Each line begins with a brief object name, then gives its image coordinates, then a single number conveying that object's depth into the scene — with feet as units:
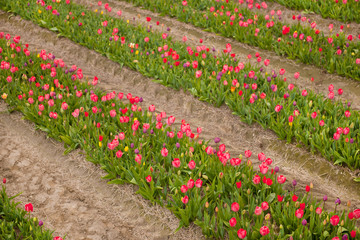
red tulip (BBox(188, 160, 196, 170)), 24.58
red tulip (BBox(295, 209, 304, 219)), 20.74
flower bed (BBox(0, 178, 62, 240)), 22.80
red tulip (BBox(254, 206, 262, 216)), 21.44
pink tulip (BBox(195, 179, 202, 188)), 23.22
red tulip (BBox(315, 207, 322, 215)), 21.02
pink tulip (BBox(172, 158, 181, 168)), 24.63
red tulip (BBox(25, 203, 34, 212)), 23.06
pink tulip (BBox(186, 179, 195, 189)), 23.25
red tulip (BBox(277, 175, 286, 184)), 22.80
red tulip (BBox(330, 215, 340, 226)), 20.02
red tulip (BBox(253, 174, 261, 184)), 23.02
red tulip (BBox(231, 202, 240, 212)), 21.04
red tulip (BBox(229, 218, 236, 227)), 20.36
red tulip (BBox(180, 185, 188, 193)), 22.83
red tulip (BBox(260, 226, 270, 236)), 20.02
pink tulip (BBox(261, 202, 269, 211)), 21.62
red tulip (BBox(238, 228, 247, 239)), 19.76
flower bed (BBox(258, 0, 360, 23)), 50.88
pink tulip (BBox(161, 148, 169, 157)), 26.14
